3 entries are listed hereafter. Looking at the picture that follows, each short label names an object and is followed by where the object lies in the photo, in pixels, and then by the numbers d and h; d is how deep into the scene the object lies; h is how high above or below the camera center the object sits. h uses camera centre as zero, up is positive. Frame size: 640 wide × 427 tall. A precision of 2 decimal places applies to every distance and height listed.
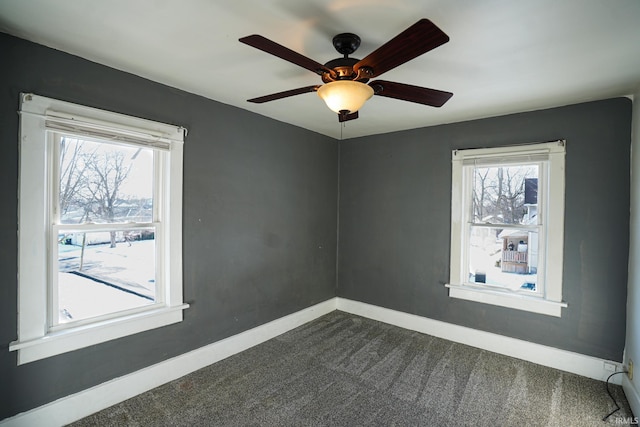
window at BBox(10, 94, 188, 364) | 1.87 -0.16
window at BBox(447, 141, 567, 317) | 2.82 -0.16
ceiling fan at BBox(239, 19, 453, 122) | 1.24 +0.68
